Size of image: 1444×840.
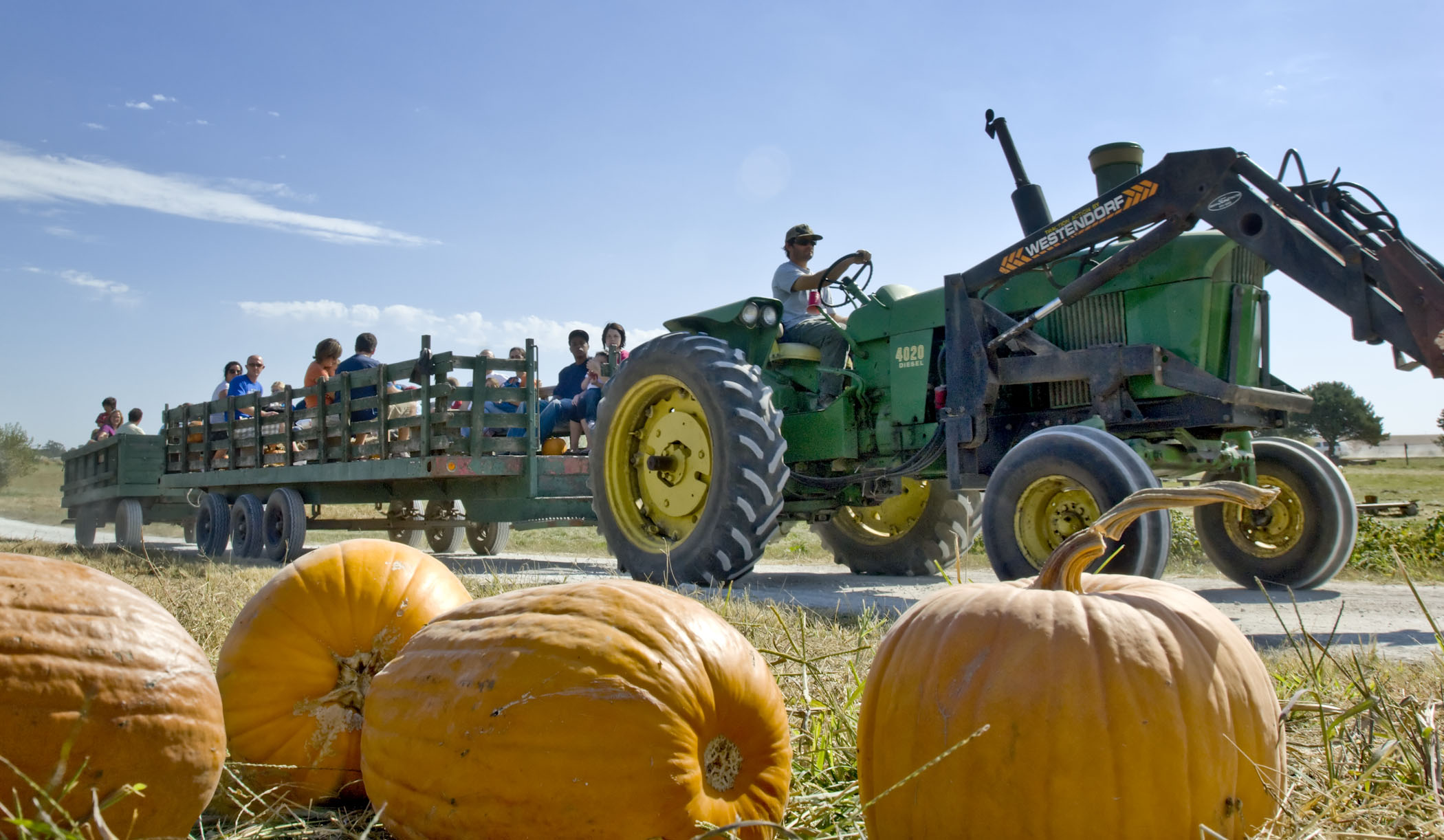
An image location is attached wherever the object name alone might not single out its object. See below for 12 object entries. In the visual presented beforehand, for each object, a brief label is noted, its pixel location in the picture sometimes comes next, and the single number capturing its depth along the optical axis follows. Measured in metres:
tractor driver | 7.04
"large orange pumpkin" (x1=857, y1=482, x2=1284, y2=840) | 1.43
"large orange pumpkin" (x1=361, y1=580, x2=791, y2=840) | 1.41
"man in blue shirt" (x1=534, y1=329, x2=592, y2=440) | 9.54
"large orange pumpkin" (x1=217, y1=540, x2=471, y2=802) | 1.87
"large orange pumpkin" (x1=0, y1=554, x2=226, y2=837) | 1.32
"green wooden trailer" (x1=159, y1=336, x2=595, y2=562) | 8.28
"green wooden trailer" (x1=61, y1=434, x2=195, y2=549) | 12.52
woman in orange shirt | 10.33
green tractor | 5.17
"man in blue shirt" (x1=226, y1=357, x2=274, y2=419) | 11.49
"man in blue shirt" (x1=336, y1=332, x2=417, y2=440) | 9.03
